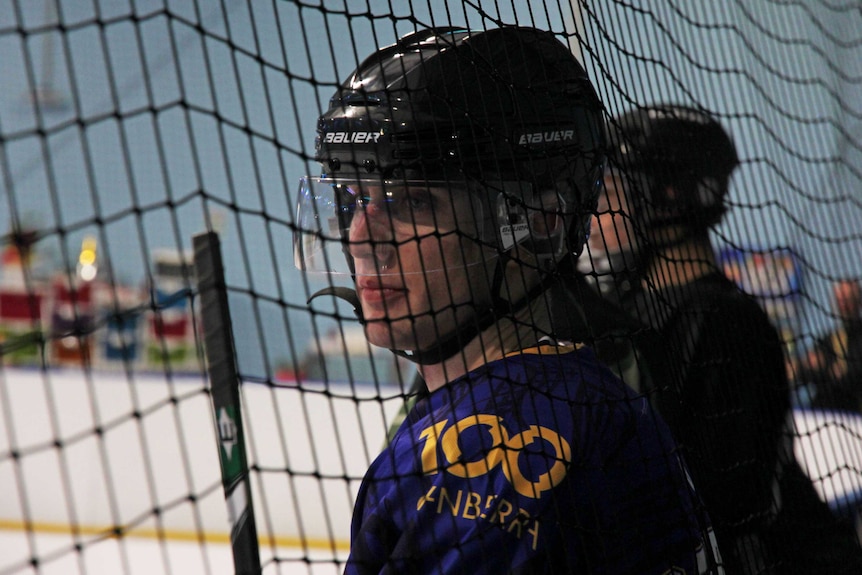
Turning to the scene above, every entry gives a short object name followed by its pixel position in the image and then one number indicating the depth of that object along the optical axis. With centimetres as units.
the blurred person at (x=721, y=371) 422
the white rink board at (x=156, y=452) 874
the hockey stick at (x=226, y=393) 382
